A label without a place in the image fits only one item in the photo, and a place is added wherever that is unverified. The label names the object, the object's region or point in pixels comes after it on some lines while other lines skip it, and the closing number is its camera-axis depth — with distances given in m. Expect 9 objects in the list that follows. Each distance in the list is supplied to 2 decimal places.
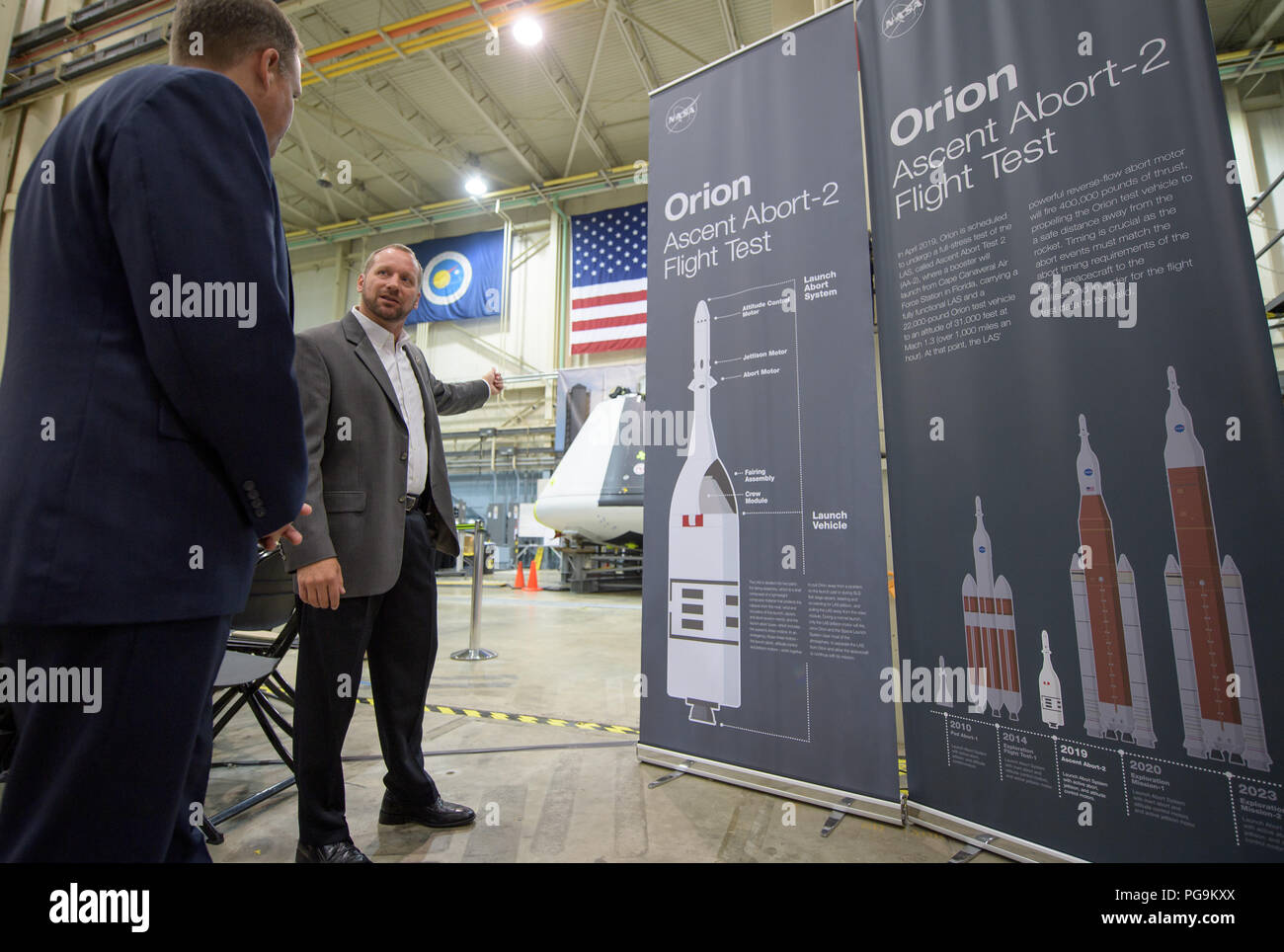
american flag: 13.52
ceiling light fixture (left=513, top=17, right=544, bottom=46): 8.09
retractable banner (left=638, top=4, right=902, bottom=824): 2.17
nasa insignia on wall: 15.09
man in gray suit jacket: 1.69
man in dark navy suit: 0.79
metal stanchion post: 4.68
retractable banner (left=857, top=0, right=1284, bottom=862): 1.45
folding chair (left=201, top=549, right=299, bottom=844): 2.09
